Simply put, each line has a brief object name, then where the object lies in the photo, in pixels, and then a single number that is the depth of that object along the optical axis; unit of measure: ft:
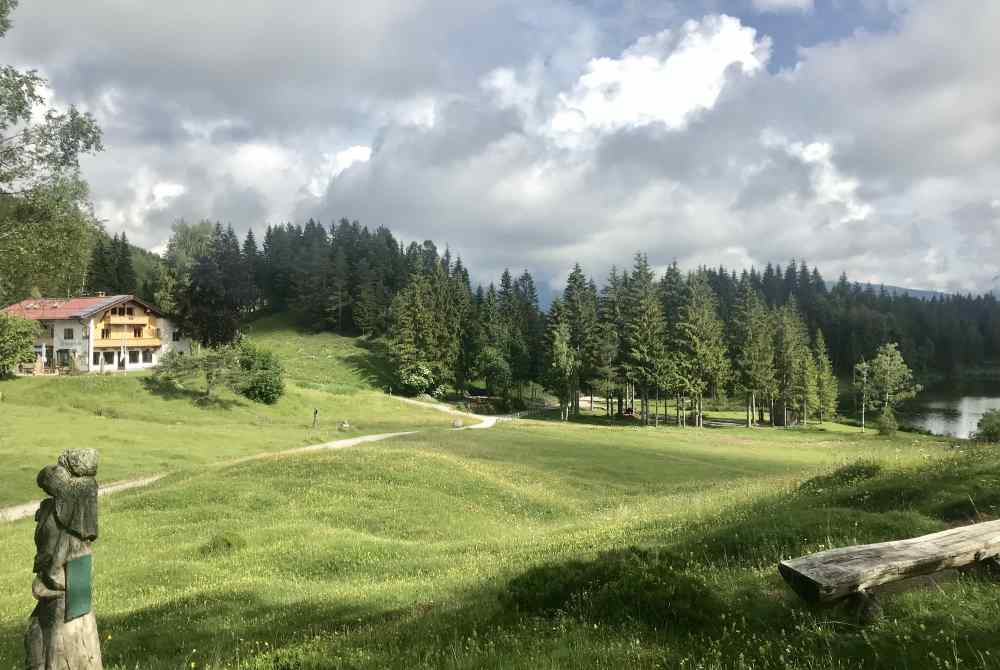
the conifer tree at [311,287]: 474.08
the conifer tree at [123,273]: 382.42
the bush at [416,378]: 331.36
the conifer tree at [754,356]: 299.79
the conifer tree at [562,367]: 302.25
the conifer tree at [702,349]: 279.28
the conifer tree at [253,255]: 546.26
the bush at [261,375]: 225.15
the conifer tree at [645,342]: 281.74
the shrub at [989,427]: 130.64
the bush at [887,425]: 230.15
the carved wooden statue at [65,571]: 21.45
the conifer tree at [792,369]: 321.11
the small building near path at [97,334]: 255.50
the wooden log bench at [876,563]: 21.15
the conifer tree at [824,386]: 348.86
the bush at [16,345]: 202.39
